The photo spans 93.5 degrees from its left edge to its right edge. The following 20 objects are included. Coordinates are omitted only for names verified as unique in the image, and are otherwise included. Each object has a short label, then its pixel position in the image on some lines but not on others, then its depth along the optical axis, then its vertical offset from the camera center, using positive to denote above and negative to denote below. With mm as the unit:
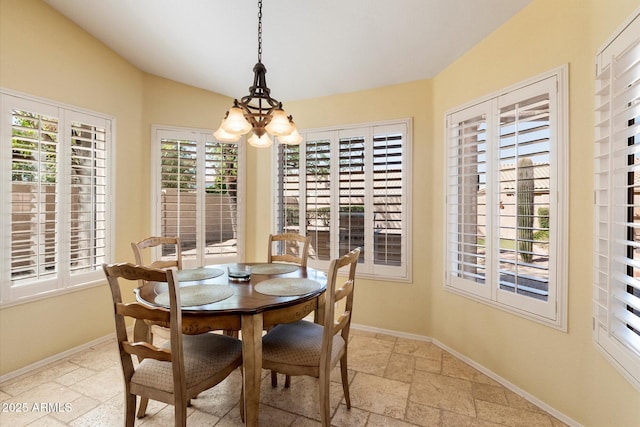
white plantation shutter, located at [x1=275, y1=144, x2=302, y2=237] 3631 +276
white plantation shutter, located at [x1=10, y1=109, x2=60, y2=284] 2299 +126
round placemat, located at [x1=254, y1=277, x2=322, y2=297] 1792 -468
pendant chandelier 1811 +577
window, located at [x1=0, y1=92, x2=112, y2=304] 2268 +127
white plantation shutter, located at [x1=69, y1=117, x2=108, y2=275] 2701 +159
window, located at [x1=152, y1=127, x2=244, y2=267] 3395 +216
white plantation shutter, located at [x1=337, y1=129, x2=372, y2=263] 3273 +212
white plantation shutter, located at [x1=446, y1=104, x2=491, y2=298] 2447 +113
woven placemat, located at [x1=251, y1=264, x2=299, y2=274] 2330 -447
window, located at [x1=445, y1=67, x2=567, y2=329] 1920 +105
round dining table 1509 -481
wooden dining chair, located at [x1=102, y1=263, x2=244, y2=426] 1356 -771
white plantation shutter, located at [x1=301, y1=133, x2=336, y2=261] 3445 +227
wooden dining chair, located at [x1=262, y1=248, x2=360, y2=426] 1639 -796
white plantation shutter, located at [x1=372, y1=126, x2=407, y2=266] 3129 +192
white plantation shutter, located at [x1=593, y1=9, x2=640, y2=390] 1373 +67
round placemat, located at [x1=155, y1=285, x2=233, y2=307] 1593 -467
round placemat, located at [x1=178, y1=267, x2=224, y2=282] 2100 -449
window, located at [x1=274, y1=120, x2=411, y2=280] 3139 +211
